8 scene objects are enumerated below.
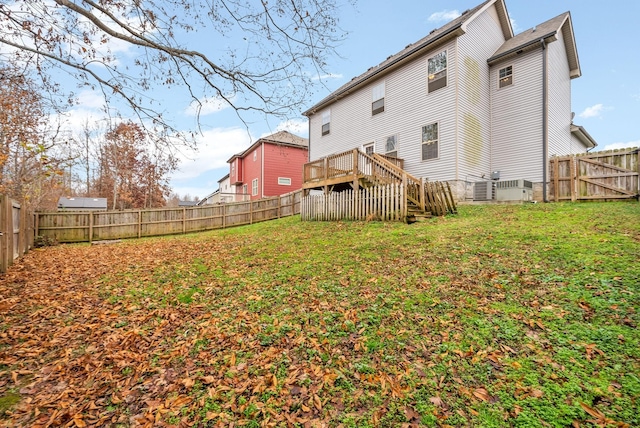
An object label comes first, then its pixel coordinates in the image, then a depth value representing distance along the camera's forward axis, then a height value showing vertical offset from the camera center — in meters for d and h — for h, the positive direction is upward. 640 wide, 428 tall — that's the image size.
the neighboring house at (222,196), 34.25 +2.31
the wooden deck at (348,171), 10.59 +1.79
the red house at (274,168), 24.56 +4.22
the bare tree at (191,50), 4.87 +3.13
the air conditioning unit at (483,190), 12.54 +1.06
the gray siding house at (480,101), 12.06 +5.28
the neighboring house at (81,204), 19.33 +0.79
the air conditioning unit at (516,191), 11.42 +0.96
